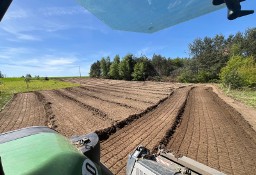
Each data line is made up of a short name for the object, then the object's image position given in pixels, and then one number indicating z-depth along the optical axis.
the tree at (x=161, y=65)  36.40
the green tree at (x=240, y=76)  15.99
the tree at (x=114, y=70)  37.23
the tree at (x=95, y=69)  46.02
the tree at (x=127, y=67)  34.31
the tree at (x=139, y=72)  31.96
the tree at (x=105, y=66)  42.17
